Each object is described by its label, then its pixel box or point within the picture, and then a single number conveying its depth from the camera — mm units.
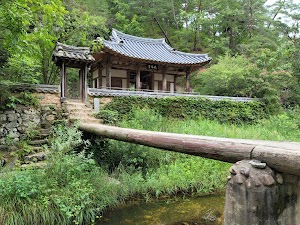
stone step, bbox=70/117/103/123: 7902
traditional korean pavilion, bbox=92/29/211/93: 14070
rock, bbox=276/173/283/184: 1734
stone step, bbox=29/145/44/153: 6418
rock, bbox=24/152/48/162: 5824
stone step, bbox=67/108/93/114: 8656
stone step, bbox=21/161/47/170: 4900
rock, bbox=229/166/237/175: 1825
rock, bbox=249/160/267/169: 1735
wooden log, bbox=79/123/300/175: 1643
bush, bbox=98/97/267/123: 10828
